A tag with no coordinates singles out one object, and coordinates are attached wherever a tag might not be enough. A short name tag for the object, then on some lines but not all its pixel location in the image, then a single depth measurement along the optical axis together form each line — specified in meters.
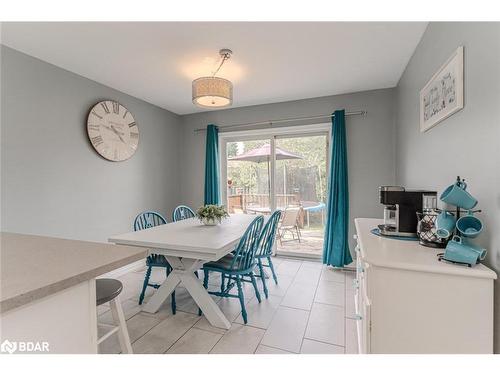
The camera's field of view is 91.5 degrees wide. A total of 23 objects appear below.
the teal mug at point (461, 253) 0.98
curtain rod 3.21
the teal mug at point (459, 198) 1.05
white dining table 1.76
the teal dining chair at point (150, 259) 2.28
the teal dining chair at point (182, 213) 3.14
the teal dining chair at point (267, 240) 2.37
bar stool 1.30
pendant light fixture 2.06
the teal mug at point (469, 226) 1.03
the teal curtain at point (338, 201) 3.21
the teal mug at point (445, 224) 1.15
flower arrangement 2.47
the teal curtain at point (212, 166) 3.89
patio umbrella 3.73
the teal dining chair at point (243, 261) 2.01
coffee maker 1.48
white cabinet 0.97
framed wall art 1.27
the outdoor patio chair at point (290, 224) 3.75
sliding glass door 3.61
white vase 2.48
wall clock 2.78
